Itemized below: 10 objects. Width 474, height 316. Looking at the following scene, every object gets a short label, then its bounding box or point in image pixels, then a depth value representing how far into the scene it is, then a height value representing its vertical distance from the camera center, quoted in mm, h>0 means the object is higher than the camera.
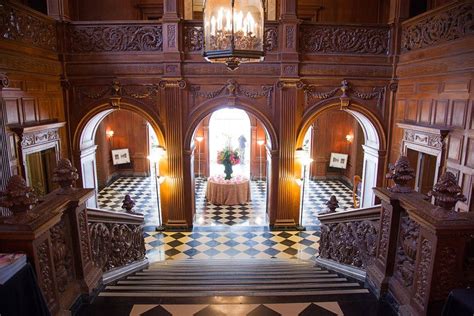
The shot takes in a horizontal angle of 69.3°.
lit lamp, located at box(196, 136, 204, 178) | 13898 -1738
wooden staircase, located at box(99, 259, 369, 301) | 3494 -2178
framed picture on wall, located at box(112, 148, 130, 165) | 14070 -2255
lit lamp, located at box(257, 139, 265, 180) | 13914 -1949
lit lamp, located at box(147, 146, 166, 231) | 8625 -1808
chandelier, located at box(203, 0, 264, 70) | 3881 +836
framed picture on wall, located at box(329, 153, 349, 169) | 13812 -2355
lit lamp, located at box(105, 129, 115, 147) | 13984 -1320
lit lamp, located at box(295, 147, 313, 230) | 8672 -1404
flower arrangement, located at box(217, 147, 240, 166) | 11414 -1851
